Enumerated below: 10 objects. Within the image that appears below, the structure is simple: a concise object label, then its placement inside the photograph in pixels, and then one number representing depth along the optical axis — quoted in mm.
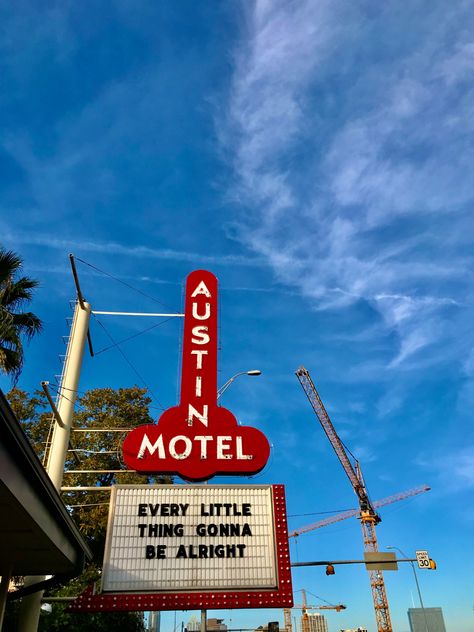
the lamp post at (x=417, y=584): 53219
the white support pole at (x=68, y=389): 16547
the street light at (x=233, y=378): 20062
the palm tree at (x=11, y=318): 17453
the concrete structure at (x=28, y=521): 7059
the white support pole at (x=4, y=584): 11927
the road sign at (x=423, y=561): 26130
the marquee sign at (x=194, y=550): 13523
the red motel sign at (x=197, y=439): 16125
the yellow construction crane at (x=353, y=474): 97375
